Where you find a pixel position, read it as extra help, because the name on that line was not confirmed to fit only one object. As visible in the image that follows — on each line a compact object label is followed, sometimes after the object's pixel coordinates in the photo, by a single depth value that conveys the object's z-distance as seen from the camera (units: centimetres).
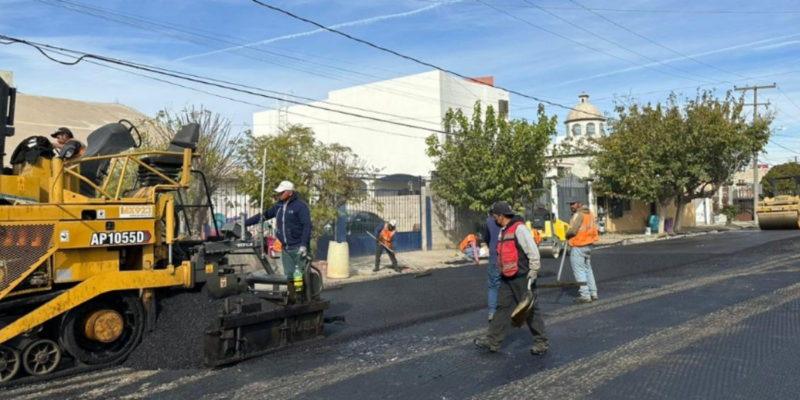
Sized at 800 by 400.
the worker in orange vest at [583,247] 967
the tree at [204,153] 1357
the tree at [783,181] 5330
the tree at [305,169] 1417
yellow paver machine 571
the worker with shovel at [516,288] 645
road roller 2760
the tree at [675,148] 2828
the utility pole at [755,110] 3725
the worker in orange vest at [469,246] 1734
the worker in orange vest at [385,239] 1584
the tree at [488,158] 2120
